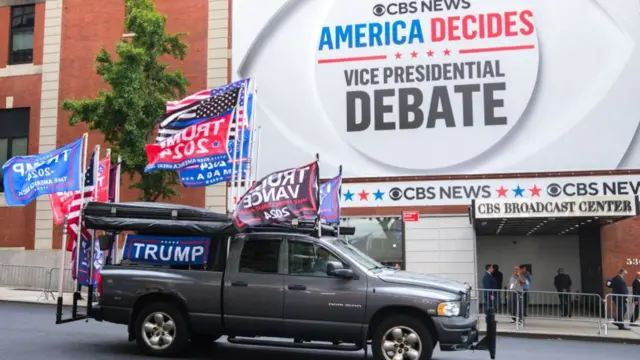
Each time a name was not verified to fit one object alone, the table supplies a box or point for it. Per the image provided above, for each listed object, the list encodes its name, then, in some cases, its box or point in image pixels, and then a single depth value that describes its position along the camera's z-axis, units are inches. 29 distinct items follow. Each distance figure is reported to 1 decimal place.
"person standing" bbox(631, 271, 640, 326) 637.9
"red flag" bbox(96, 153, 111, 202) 512.4
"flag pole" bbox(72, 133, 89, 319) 407.8
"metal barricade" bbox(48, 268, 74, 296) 874.4
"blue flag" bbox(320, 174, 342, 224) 553.0
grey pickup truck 345.7
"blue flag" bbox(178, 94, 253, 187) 469.7
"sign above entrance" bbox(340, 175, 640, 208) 792.3
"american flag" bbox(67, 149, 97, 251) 426.6
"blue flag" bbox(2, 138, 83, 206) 448.1
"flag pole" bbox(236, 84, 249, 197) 463.0
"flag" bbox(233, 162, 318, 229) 377.4
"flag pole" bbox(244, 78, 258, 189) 478.5
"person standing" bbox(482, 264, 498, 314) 662.5
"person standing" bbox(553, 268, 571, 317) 810.8
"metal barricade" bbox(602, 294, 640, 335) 639.1
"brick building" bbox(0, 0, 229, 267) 921.5
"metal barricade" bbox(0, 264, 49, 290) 875.4
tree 728.3
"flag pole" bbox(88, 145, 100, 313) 413.0
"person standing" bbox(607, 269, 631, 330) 640.0
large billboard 809.5
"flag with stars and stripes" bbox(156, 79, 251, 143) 464.1
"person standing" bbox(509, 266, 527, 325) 633.6
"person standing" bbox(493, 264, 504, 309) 662.5
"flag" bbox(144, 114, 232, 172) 459.2
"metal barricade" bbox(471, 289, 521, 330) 649.6
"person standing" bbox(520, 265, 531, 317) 639.1
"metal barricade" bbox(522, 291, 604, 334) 622.4
